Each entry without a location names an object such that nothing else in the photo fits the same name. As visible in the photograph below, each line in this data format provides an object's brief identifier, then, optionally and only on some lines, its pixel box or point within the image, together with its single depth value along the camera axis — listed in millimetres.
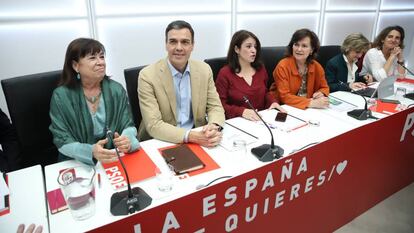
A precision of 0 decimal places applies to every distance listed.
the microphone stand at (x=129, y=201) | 1068
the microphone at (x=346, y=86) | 2690
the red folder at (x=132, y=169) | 1262
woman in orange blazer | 2293
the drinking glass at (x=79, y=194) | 1062
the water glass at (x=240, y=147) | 1507
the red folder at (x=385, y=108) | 1968
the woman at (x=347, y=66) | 2658
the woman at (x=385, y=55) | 3031
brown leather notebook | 1335
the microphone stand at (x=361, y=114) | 1868
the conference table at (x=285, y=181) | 1142
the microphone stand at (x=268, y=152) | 1397
